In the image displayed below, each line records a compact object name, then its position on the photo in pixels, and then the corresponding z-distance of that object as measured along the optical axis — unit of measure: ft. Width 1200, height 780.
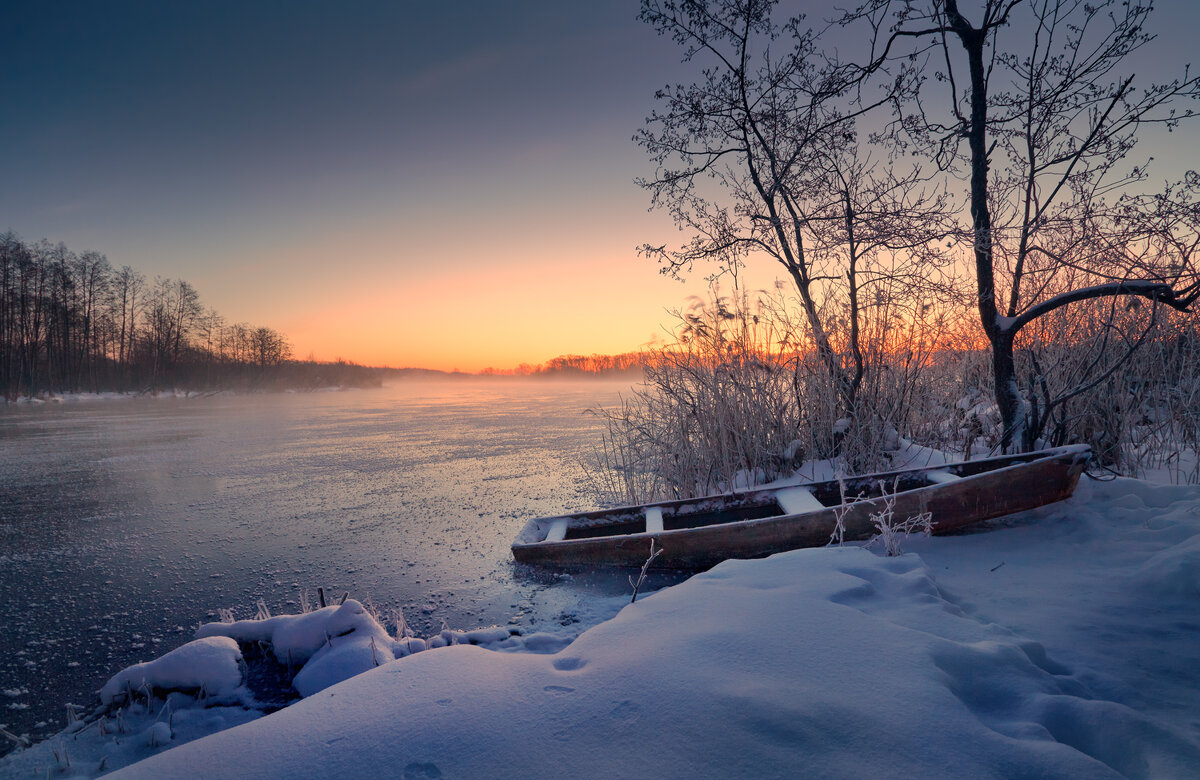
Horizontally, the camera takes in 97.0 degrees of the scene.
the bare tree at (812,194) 16.37
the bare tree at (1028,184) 13.83
